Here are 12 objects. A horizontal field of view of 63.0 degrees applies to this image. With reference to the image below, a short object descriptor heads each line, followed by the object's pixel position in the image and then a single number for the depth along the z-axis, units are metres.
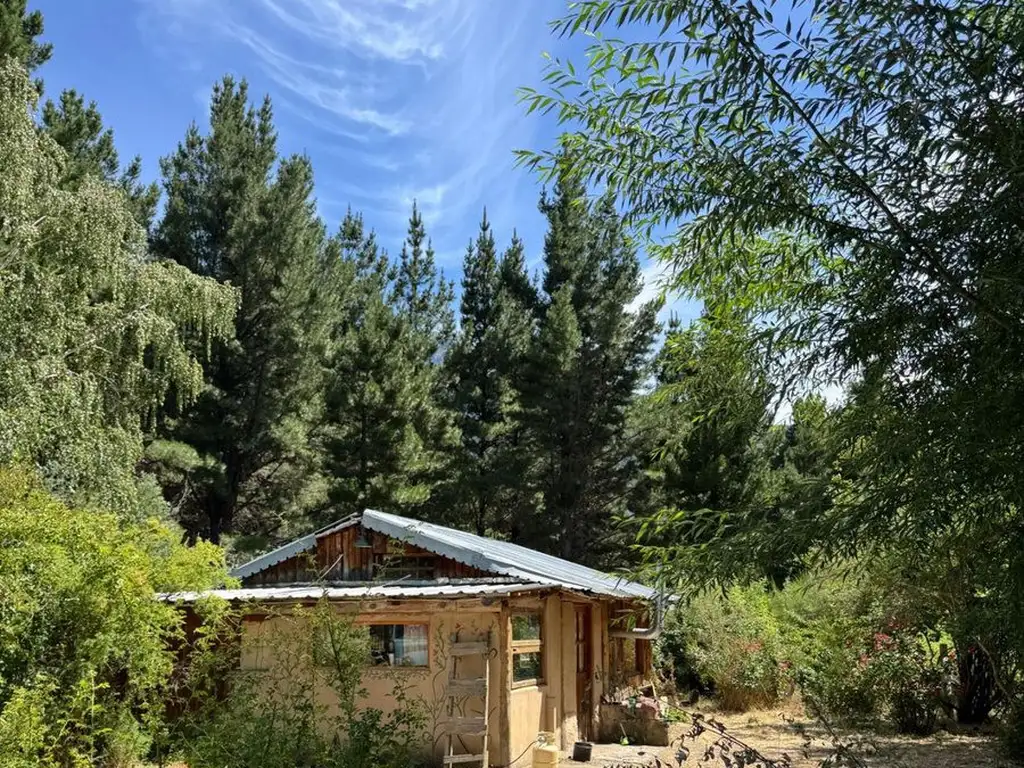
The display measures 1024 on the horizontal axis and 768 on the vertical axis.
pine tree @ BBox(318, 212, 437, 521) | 21.03
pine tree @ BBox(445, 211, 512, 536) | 22.19
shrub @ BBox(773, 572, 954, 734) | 13.09
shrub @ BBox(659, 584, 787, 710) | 16.19
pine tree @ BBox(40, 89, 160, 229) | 16.38
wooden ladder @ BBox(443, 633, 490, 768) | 9.60
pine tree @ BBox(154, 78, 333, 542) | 20.55
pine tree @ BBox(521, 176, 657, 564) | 22.14
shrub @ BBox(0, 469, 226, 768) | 7.34
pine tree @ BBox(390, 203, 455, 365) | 28.55
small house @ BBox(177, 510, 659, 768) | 9.83
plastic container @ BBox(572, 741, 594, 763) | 11.20
